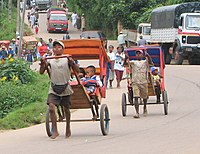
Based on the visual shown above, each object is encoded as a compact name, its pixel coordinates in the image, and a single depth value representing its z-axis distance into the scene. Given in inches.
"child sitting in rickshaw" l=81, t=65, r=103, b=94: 538.9
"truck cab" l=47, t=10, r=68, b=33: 2696.9
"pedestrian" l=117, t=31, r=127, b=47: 1879.9
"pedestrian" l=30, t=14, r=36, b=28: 2735.7
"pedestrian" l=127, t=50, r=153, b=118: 653.9
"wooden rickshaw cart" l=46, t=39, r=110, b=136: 519.8
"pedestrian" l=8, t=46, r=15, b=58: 1550.8
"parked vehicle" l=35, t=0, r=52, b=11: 3495.1
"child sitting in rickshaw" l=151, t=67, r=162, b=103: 708.0
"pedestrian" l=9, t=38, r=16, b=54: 1696.5
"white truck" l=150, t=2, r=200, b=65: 1555.1
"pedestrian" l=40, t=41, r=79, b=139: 502.3
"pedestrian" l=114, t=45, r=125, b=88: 1039.6
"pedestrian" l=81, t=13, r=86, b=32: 2775.1
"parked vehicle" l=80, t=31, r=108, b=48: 1939.0
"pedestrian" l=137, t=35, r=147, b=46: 1628.9
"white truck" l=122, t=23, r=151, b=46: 1963.3
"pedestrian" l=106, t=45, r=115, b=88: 1027.9
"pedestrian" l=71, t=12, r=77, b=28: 2844.5
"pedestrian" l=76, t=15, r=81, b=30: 2869.1
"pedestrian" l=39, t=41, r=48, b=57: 1713.1
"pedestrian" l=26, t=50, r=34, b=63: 1657.0
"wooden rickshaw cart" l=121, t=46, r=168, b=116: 683.4
